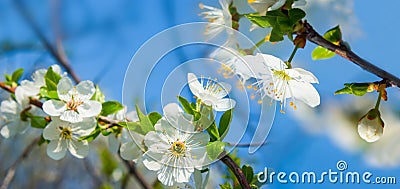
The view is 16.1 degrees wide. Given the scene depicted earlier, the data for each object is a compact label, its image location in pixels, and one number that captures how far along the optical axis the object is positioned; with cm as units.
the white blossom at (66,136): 59
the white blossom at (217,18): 58
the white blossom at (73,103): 59
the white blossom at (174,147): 55
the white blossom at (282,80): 54
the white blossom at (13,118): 62
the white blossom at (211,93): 55
